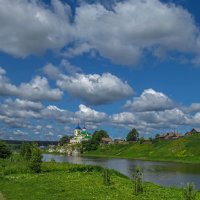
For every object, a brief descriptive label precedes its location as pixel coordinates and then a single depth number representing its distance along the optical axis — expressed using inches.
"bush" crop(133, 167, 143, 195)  968.9
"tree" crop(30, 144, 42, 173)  1615.9
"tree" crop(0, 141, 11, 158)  3028.6
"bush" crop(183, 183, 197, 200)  784.2
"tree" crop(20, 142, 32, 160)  2434.5
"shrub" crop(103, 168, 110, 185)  1129.2
